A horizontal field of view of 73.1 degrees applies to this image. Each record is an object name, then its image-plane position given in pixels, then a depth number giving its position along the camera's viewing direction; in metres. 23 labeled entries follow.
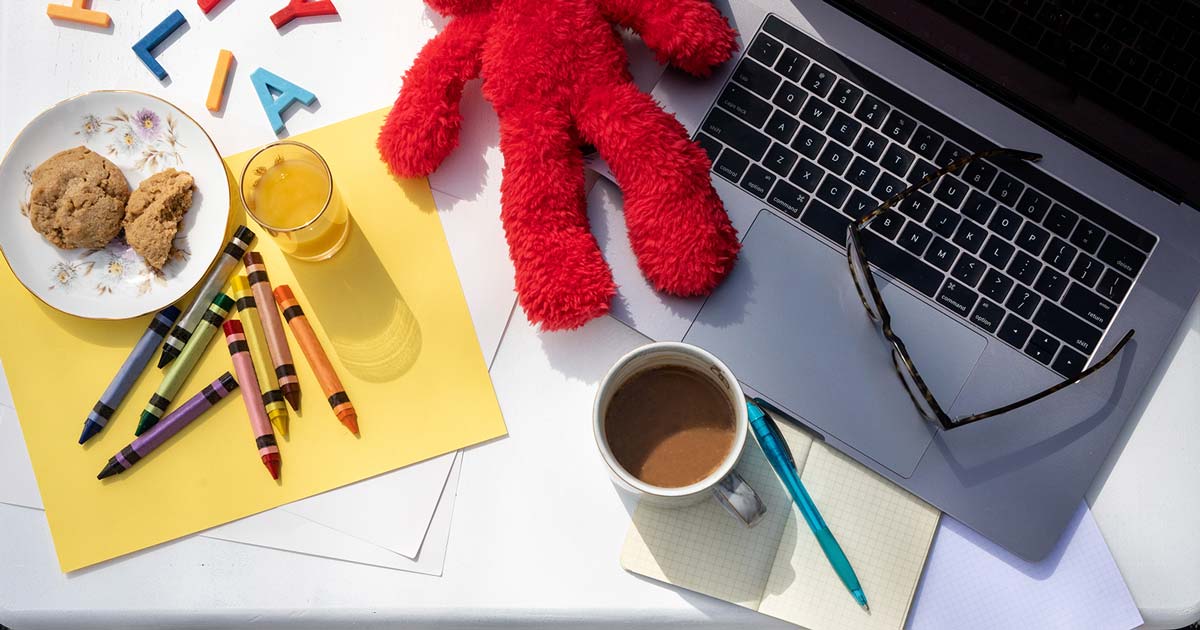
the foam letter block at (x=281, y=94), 0.71
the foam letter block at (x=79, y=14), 0.73
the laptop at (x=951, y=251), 0.65
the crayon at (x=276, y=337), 0.67
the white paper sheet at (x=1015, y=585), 0.66
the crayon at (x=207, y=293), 0.68
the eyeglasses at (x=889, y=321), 0.63
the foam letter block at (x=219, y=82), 0.72
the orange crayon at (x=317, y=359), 0.67
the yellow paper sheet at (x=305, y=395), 0.67
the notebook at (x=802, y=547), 0.65
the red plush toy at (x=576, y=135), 0.63
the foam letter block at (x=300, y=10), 0.72
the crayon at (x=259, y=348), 0.67
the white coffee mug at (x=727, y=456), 0.58
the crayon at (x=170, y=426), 0.67
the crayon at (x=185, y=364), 0.68
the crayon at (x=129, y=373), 0.67
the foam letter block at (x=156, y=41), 0.72
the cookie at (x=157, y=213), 0.67
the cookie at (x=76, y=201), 0.67
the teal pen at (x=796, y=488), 0.64
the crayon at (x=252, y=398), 0.66
